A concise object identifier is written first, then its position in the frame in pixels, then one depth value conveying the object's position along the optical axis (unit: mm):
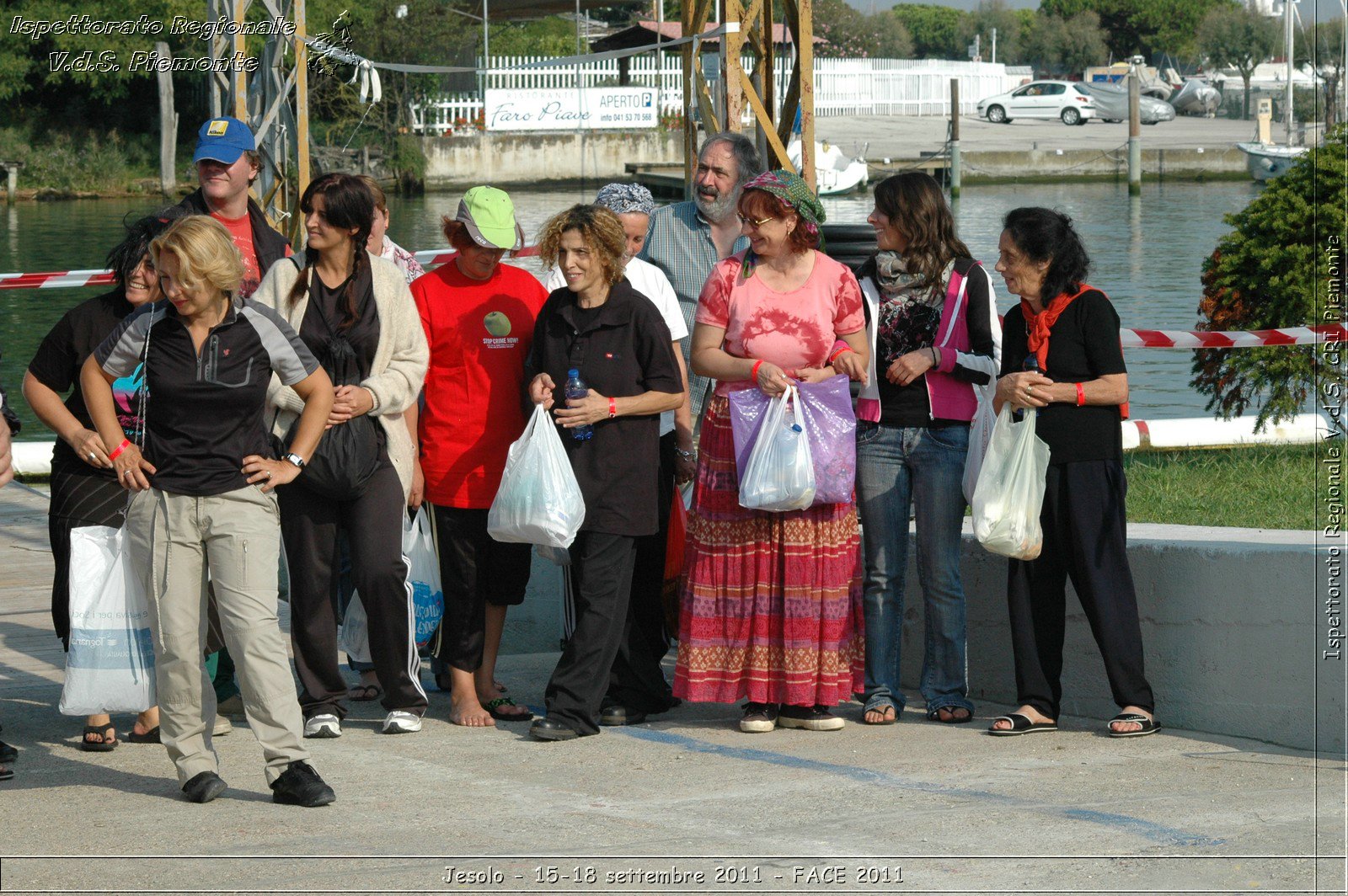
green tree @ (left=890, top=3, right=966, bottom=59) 111000
